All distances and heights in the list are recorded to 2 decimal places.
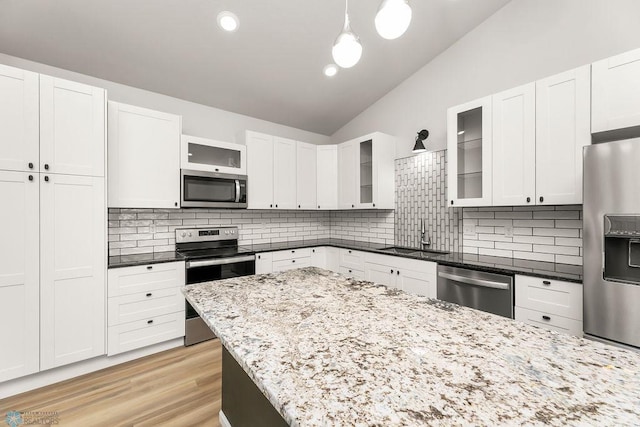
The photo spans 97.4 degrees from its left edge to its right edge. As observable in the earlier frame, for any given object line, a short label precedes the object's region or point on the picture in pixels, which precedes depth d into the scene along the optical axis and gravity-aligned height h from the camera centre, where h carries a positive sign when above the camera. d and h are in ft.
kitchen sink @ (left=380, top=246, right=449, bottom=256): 10.43 -1.46
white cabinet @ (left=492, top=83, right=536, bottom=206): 7.61 +1.89
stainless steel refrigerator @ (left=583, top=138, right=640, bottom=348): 5.31 -0.56
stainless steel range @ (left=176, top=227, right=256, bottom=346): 9.32 -1.54
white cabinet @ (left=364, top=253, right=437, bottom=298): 9.03 -2.08
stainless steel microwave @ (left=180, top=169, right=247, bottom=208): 9.77 +0.92
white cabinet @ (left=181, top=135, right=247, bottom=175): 9.84 +2.19
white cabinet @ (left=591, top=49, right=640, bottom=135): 6.01 +2.69
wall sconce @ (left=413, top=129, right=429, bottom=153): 10.75 +2.79
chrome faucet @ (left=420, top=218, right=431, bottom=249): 11.10 -1.00
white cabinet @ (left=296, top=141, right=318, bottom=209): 13.00 +1.85
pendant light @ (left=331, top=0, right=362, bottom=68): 4.30 +2.58
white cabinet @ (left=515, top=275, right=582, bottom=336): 6.32 -2.14
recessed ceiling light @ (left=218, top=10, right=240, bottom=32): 7.89 +5.53
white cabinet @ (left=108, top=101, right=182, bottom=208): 8.47 +1.83
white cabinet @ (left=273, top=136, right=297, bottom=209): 12.21 +1.83
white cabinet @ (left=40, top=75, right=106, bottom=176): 7.03 +2.29
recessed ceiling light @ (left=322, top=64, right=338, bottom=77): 6.54 +3.37
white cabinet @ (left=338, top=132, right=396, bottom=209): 12.01 +1.85
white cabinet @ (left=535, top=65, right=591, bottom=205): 6.77 +2.00
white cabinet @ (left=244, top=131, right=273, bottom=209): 11.45 +1.85
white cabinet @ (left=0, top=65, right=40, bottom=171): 6.55 +2.28
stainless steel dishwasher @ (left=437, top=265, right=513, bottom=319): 7.32 -2.12
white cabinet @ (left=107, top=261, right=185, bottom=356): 8.02 -2.76
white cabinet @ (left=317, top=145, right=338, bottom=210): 13.62 +1.85
